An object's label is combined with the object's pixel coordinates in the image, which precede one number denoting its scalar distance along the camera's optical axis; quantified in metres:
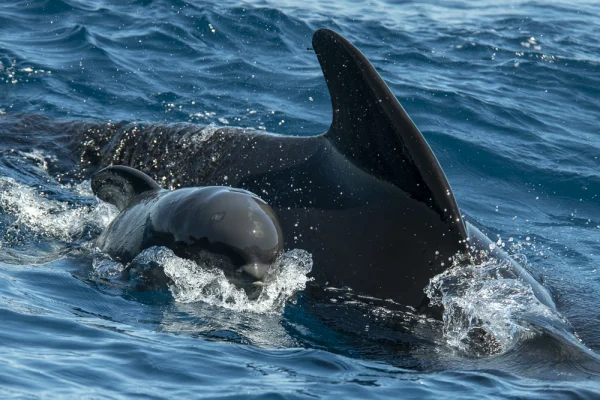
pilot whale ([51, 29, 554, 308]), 14.90
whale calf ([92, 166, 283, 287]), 14.81
